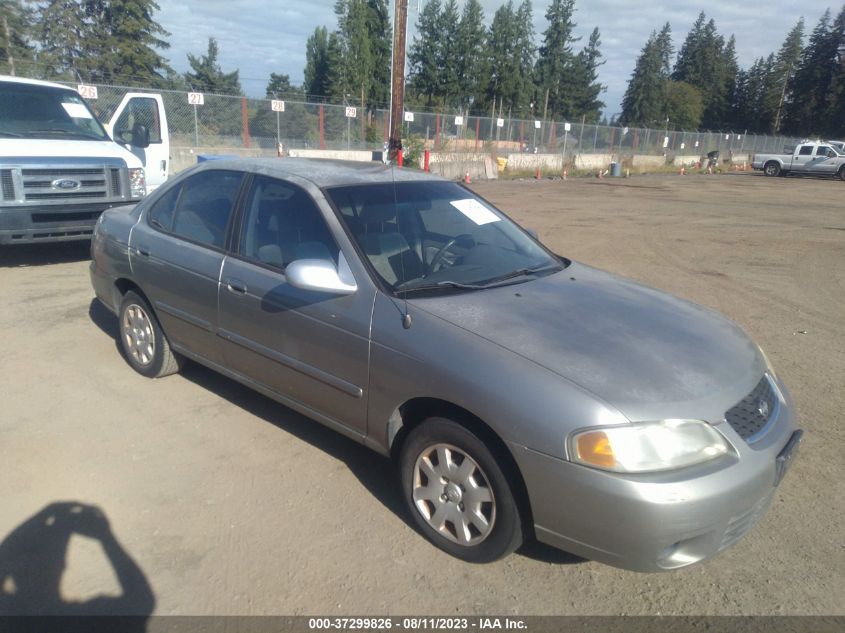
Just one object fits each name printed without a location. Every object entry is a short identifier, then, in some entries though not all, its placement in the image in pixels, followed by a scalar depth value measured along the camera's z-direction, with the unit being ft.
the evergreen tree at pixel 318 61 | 223.92
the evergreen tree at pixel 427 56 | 214.28
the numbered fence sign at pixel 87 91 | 53.83
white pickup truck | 116.78
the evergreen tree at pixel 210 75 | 218.79
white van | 25.03
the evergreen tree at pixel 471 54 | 216.02
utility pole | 53.71
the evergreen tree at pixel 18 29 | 135.67
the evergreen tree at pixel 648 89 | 284.41
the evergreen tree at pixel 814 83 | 275.18
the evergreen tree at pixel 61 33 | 150.51
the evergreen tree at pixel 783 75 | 292.40
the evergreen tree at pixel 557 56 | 244.01
